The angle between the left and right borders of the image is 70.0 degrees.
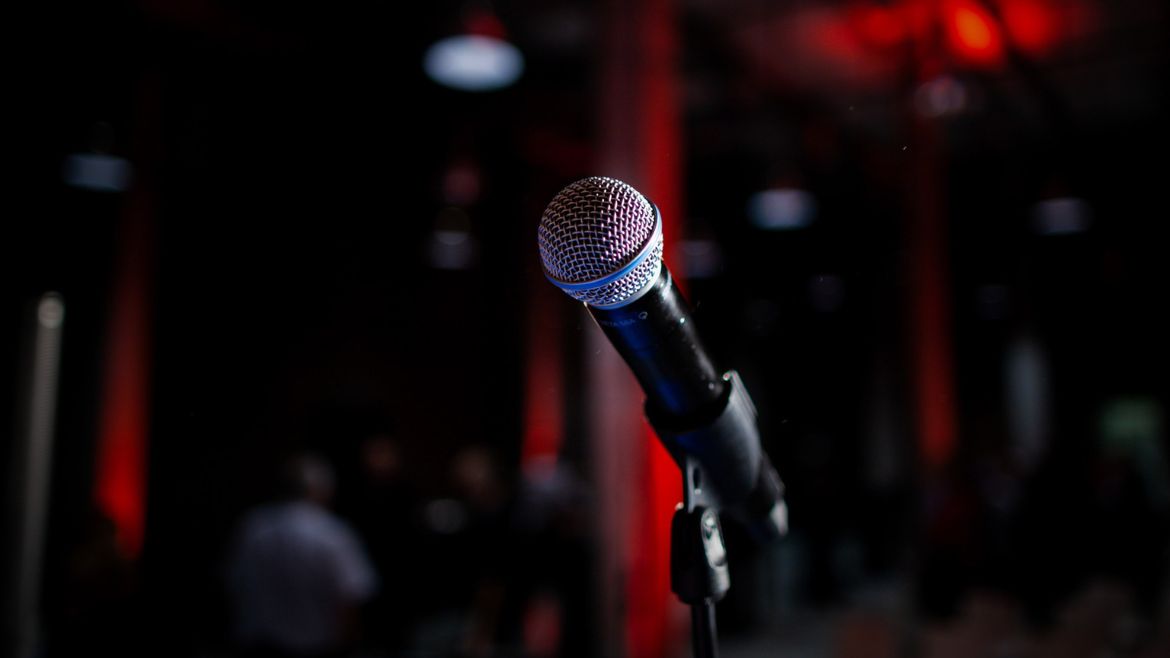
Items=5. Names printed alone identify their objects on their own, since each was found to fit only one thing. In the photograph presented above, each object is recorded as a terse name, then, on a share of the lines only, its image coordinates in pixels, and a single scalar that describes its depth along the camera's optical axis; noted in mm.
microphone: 857
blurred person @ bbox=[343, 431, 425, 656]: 7270
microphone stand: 1021
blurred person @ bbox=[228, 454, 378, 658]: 4285
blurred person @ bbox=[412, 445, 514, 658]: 7086
